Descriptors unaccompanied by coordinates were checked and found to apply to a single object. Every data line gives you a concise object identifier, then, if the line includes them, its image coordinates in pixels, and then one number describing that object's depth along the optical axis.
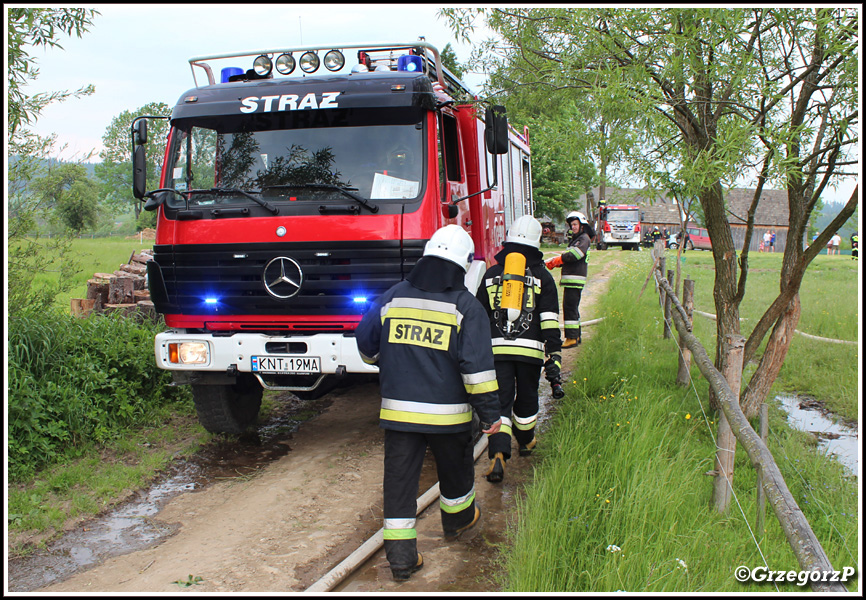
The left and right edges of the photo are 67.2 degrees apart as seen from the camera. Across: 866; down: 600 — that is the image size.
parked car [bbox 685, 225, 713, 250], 45.30
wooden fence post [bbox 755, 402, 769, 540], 3.69
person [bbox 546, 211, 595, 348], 8.17
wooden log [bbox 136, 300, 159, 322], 7.28
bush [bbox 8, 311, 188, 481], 4.93
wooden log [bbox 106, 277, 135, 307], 7.61
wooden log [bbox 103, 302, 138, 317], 7.23
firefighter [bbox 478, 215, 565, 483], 4.93
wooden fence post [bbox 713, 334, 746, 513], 3.98
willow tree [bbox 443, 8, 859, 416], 3.84
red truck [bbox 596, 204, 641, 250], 36.66
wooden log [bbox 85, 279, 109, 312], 7.85
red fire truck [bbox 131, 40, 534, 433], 4.76
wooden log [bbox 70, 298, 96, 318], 7.85
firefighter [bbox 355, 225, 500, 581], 3.57
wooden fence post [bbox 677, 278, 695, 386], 6.73
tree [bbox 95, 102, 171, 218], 48.44
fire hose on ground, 3.27
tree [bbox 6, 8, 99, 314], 5.12
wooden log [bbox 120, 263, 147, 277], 9.08
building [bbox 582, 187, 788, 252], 49.31
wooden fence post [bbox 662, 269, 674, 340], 9.05
